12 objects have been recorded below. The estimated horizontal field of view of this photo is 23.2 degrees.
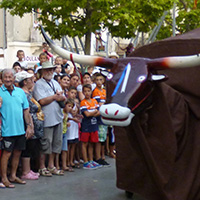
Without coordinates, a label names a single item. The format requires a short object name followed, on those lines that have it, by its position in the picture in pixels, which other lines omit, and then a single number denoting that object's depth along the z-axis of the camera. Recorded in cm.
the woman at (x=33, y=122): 830
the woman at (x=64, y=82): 943
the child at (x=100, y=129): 986
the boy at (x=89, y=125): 945
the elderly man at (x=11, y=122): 766
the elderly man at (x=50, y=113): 862
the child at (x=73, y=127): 927
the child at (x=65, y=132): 909
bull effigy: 498
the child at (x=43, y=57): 1097
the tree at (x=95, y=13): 1333
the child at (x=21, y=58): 1164
